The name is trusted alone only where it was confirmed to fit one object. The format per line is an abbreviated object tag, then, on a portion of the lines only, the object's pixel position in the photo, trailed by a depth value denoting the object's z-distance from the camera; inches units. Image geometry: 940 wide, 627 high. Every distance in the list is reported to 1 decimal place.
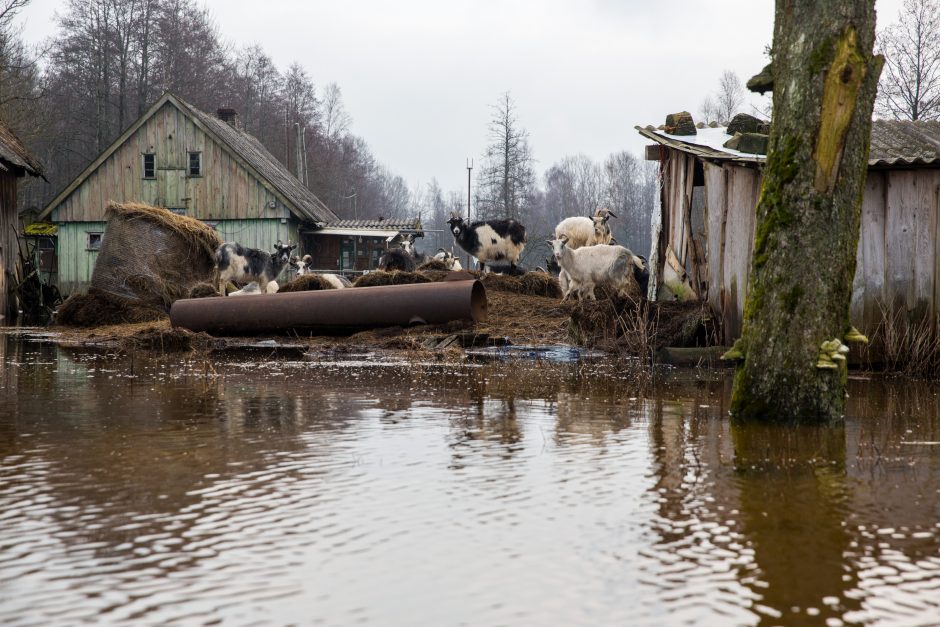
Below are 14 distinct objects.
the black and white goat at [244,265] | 833.5
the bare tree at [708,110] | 3376.0
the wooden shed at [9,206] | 948.0
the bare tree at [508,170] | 2234.3
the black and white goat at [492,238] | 981.8
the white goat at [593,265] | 621.6
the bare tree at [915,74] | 1579.6
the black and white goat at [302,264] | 1007.6
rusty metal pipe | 522.3
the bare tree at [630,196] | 4124.0
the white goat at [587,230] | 877.2
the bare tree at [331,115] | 3794.3
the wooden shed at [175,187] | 1362.0
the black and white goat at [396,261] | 957.8
